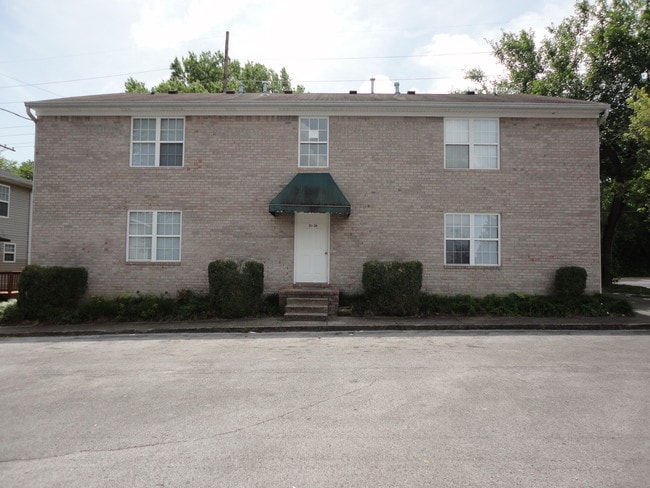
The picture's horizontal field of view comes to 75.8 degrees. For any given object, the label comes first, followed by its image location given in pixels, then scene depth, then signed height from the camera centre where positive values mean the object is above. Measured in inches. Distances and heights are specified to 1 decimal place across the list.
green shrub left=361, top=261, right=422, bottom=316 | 447.2 -29.5
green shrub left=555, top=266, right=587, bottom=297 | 471.8 -21.3
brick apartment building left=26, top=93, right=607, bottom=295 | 501.0 +84.2
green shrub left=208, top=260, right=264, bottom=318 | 443.5 -33.0
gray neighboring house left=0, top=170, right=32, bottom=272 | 819.4 +69.3
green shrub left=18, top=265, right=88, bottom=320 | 438.9 -40.0
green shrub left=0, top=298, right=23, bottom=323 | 436.3 -64.7
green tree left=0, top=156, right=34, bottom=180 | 2020.2 +442.8
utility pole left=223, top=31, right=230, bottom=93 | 938.1 +455.5
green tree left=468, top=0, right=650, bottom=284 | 741.3 +357.5
